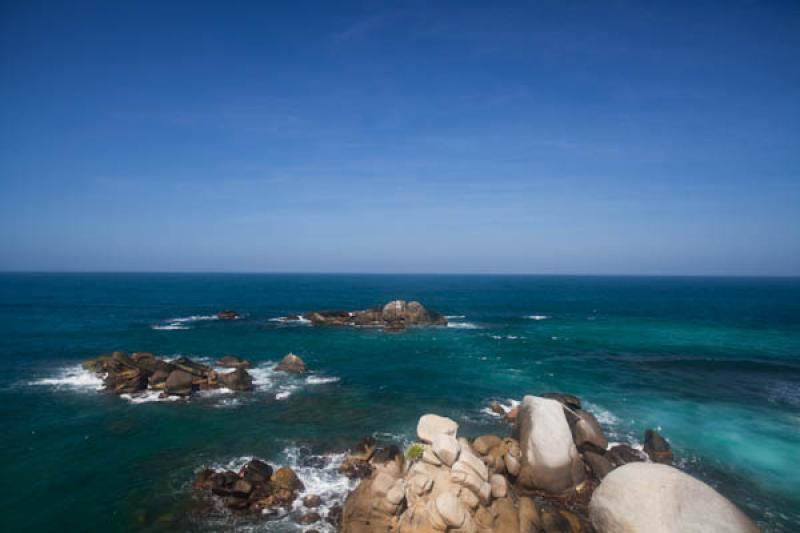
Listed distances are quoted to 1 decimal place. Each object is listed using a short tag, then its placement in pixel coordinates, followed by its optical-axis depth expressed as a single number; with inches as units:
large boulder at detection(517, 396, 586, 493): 842.2
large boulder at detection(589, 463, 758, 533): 606.5
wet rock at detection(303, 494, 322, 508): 810.3
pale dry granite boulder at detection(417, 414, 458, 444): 823.1
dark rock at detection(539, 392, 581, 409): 1225.0
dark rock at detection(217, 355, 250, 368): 1803.6
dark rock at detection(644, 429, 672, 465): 1004.6
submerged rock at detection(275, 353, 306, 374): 1768.0
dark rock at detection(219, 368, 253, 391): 1520.7
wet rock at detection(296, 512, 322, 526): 762.2
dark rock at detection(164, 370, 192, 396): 1454.2
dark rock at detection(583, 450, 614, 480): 873.0
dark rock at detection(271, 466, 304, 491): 857.5
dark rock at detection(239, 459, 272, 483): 856.9
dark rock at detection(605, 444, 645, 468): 957.8
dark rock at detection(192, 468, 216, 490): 866.1
